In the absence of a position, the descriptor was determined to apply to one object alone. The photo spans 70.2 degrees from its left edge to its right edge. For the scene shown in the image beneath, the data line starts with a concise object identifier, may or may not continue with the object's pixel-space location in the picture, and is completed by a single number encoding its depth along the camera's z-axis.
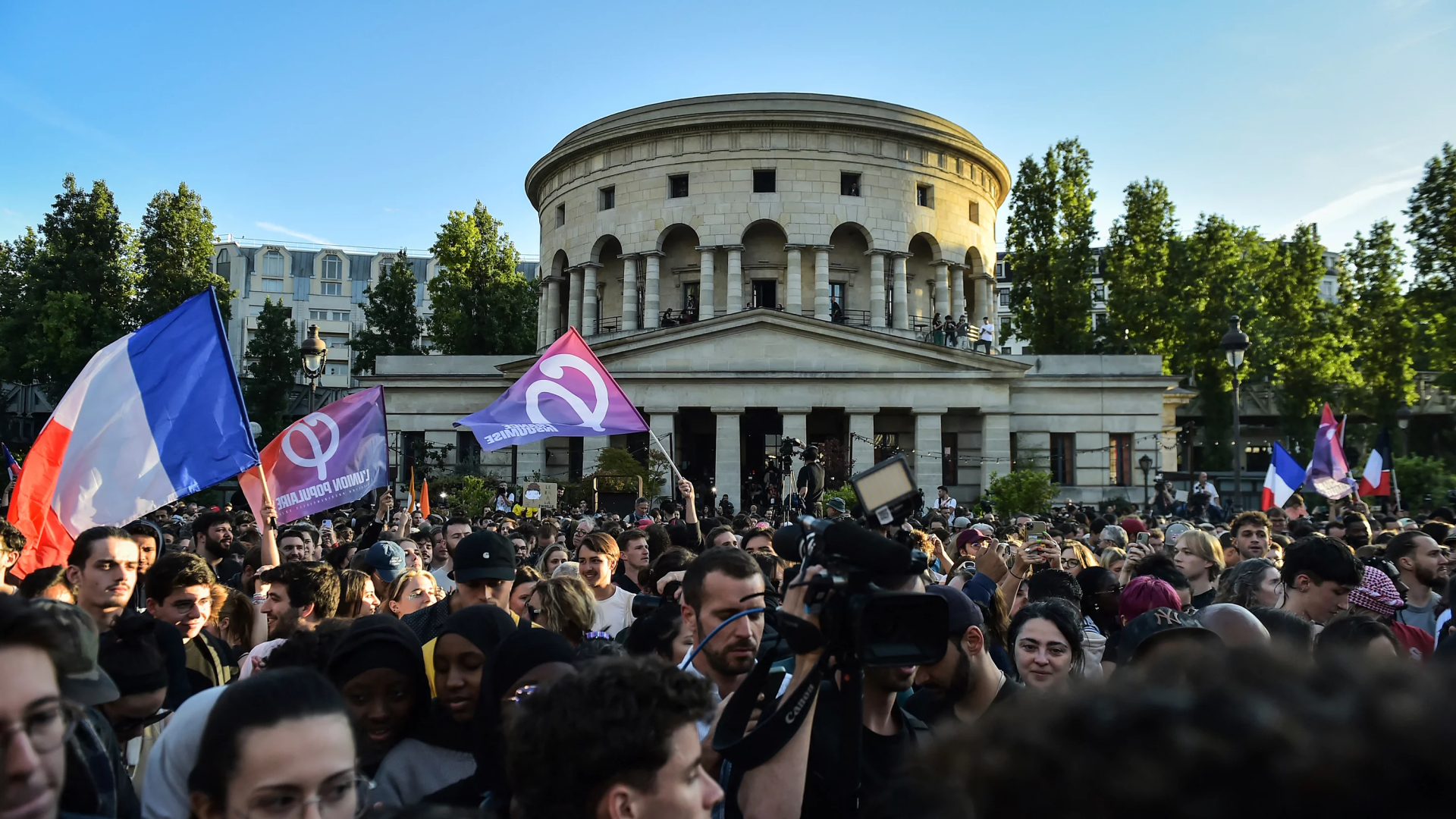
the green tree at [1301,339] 51.16
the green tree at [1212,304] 50.41
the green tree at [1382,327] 47.53
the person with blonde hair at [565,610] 5.57
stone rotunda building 39.06
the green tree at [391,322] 57.22
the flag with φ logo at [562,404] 12.54
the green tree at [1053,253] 51.16
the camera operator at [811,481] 14.95
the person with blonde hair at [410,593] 6.87
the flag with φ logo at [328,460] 11.09
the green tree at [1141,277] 51.34
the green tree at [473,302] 59.28
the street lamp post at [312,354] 19.23
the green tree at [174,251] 51.88
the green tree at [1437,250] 33.38
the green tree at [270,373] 53.16
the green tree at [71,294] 48.81
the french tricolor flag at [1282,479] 18.36
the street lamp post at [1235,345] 21.39
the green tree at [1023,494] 30.56
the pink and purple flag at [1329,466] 18.50
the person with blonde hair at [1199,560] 7.72
